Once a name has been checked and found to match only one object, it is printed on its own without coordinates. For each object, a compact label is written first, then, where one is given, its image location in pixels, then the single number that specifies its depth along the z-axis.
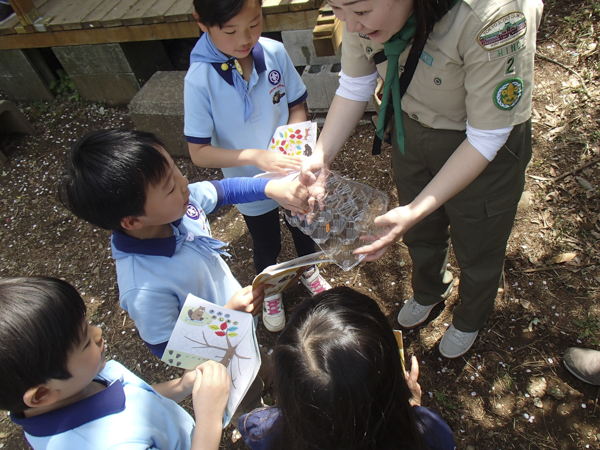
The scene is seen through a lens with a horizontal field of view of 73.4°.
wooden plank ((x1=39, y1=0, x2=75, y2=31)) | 4.28
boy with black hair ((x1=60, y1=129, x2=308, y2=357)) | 1.33
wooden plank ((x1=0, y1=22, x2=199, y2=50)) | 3.86
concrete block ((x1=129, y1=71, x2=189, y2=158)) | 3.76
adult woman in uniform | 1.19
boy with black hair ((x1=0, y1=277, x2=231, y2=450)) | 1.03
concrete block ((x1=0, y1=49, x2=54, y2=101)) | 4.89
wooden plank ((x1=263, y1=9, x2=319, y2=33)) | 3.33
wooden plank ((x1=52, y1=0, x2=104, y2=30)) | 4.21
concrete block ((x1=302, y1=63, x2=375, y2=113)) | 3.45
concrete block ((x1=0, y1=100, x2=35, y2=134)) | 4.54
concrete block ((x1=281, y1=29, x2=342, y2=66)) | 3.47
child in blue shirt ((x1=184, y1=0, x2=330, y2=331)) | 1.73
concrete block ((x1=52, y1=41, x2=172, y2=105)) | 4.44
